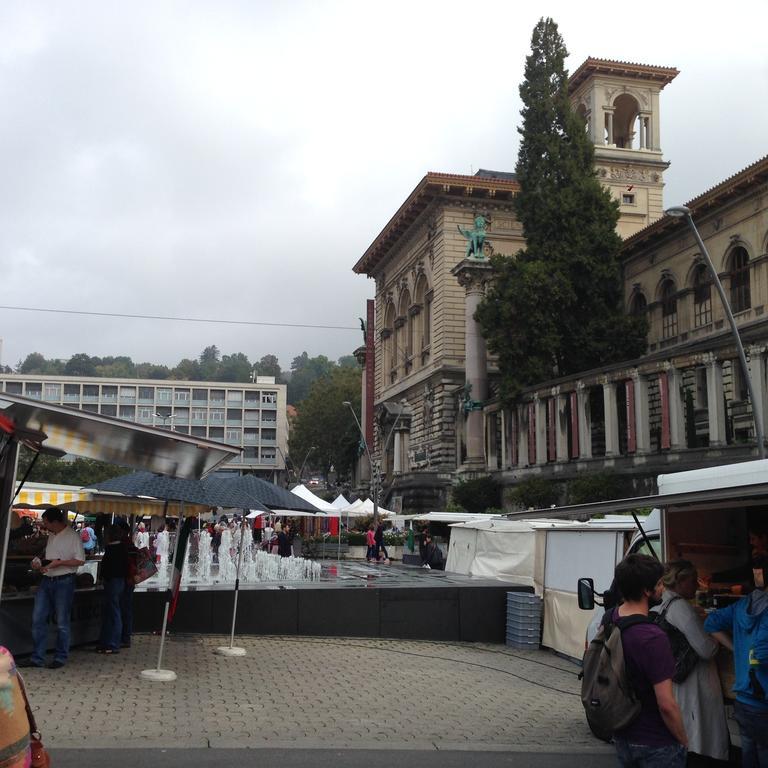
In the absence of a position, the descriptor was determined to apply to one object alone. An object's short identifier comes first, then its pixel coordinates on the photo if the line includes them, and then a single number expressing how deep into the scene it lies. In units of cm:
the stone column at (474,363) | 5716
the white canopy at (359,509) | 4520
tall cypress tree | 4944
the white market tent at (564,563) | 1438
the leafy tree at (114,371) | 18725
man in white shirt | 1155
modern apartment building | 14212
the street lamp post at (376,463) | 4798
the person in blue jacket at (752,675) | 606
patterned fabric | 381
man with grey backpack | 468
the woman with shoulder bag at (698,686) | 695
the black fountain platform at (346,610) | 1530
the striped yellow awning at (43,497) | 2266
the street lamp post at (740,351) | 2228
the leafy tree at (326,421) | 10250
